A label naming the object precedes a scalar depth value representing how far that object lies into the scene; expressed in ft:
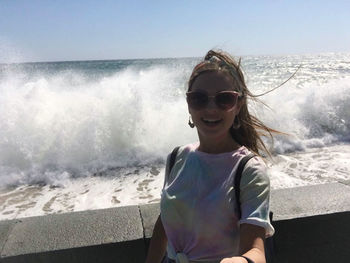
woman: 3.82
